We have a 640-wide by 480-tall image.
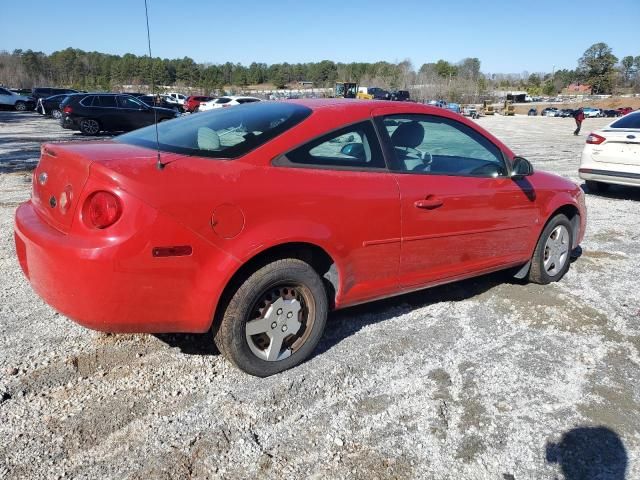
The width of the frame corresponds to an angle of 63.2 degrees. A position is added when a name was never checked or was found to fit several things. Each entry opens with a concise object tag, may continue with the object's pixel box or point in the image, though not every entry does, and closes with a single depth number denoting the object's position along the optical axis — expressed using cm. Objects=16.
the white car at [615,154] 812
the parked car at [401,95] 5374
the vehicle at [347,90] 5394
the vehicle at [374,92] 5912
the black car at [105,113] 1834
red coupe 246
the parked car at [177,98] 4300
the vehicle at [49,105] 3008
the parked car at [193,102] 3525
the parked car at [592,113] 7325
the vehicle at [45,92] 3872
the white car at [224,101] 2719
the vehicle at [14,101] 3500
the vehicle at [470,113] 5459
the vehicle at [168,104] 2782
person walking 2645
